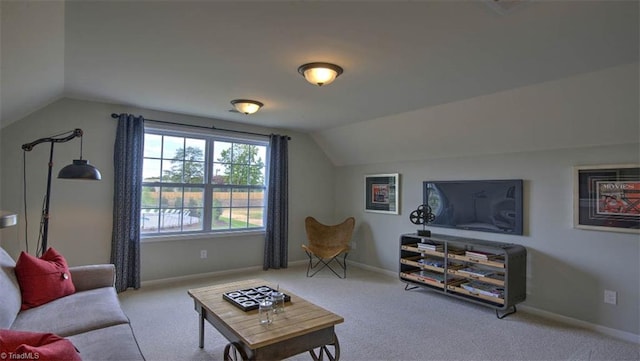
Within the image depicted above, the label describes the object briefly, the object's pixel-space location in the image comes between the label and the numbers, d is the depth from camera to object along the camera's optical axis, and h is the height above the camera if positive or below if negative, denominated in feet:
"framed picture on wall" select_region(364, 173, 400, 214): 17.08 -0.08
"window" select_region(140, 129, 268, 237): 14.99 +0.22
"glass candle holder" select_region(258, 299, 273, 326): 7.29 -2.68
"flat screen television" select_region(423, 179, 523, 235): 12.73 -0.44
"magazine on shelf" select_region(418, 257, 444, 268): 13.69 -2.84
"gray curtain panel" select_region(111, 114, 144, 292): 13.55 -0.73
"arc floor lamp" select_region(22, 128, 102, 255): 9.90 +0.40
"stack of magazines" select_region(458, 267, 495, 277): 12.26 -2.89
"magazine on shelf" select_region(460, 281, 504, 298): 11.64 -3.34
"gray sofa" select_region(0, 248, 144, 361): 5.97 -2.75
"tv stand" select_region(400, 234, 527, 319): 11.59 -2.87
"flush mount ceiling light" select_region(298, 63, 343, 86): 8.82 +3.08
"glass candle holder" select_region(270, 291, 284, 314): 7.78 -2.59
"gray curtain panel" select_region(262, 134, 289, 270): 17.66 -0.86
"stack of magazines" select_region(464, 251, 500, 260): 12.10 -2.21
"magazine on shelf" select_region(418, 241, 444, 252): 13.76 -2.19
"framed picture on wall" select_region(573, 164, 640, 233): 10.07 -0.07
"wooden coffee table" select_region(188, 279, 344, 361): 6.59 -2.82
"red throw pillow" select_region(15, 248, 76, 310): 7.83 -2.27
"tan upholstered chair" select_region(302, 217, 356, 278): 17.93 -2.45
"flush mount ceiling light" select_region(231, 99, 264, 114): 12.45 +3.06
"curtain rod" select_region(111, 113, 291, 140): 13.70 +2.81
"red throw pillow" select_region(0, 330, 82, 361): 3.97 -2.00
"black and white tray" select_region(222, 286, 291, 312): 8.02 -2.70
